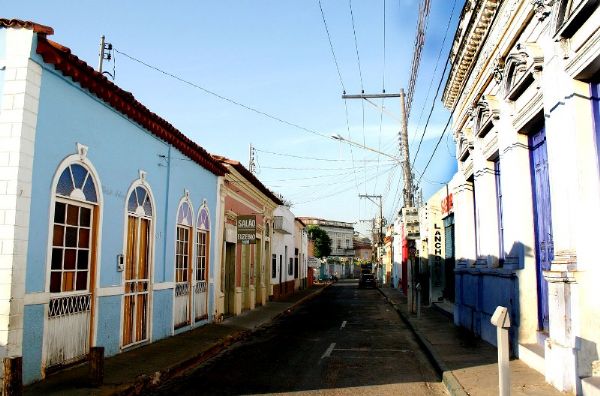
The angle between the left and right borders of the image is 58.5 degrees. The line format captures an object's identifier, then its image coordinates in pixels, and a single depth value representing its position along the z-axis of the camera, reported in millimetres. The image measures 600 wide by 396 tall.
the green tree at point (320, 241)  77431
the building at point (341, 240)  88812
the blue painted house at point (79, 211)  7145
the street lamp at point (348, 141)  19962
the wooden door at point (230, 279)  19000
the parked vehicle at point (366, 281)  47031
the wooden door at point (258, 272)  23481
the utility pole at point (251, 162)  33094
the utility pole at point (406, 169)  20438
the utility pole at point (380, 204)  57294
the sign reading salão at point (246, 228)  18381
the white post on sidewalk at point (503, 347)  5543
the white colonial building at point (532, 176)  6746
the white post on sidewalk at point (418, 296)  17969
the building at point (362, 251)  103812
